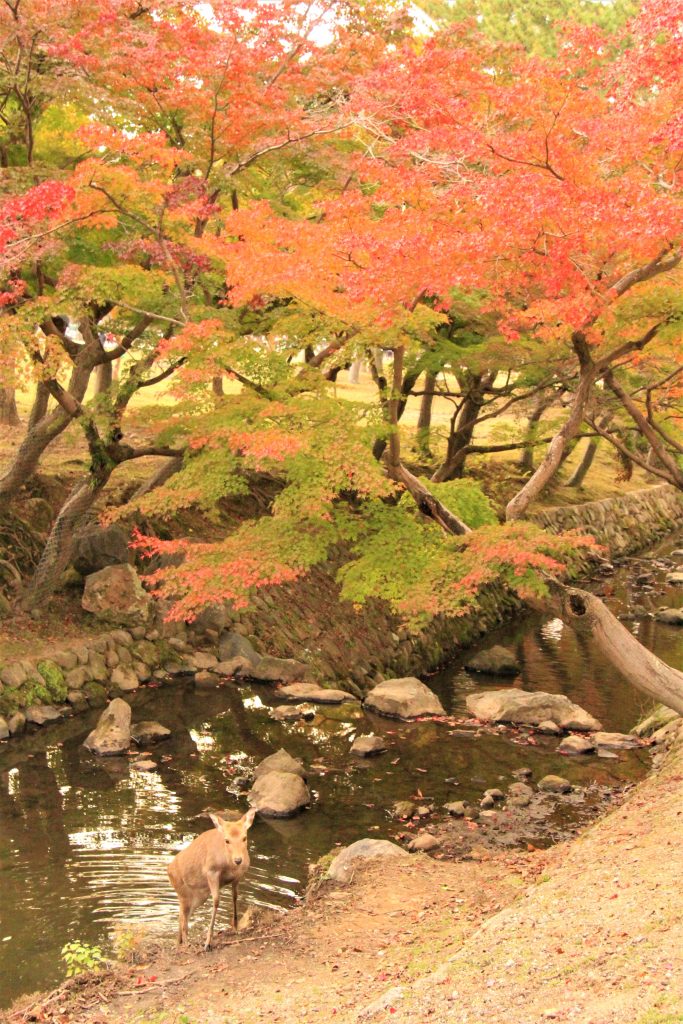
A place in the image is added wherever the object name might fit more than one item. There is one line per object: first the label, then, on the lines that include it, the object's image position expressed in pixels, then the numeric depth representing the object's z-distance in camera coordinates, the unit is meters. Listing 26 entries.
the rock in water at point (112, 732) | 14.37
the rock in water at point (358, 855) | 10.25
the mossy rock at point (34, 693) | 15.66
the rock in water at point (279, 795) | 12.31
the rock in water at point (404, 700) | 16.44
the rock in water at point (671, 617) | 23.05
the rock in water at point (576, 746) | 14.78
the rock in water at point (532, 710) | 15.79
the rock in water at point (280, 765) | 13.27
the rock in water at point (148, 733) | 14.86
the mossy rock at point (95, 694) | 16.55
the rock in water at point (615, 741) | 14.93
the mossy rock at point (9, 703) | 15.30
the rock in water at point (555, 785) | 13.27
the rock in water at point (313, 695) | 17.27
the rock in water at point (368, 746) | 14.56
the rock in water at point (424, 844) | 11.34
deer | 8.39
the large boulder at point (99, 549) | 19.17
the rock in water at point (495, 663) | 19.41
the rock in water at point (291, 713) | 16.30
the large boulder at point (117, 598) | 18.45
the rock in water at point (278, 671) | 18.28
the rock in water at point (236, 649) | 18.77
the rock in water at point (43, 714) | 15.42
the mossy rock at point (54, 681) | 16.12
